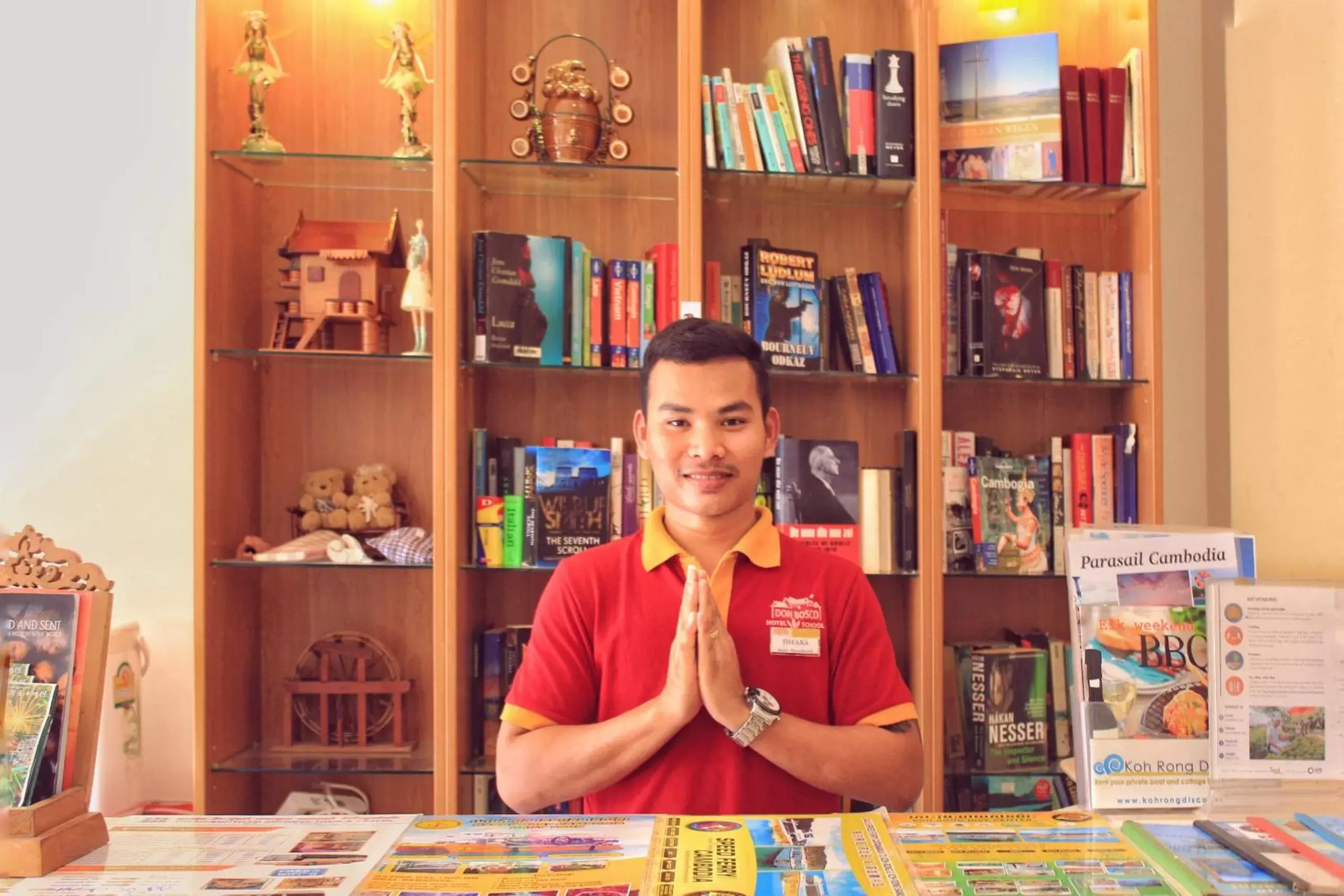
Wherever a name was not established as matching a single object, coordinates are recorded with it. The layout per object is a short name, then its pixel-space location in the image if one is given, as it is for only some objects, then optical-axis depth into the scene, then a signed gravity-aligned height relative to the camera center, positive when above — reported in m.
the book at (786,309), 2.50 +0.39
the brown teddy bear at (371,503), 2.55 -0.09
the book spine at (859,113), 2.49 +0.87
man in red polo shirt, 1.39 -0.28
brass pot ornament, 2.51 +0.88
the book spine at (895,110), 2.48 +0.87
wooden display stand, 1.10 -0.20
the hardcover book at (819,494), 2.46 -0.07
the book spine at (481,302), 2.44 +0.40
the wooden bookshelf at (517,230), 2.46 +0.56
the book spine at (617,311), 2.51 +0.39
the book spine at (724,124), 2.46 +0.83
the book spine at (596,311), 2.51 +0.39
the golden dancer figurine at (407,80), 2.51 +0.96
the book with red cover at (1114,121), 2.53 +0.86
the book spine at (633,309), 2.51 +0.39
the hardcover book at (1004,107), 2.52 +0.89
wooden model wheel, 2.56 -0.52
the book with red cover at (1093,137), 2.55 +0.82
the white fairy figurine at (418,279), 2.46 +0.46
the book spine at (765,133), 2.48 +0.82
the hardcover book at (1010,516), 2.50 -0.12
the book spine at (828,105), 2.50 +0.89
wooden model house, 2.51 +0.47
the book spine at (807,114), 2.49 +0.87
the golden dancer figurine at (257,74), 2.46 +0.96
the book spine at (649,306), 2.50 +0.40
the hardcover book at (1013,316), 2.53 +0.37
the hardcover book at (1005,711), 2.45 -0.59
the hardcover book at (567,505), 2.44 -0.09
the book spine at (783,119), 2.49 +0.86
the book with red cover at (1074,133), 2.54 +0.83
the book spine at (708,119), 2.45 +0.84
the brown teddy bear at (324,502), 2.54 -0.08
